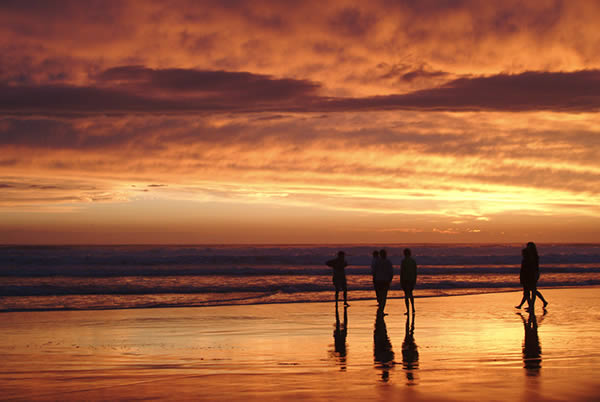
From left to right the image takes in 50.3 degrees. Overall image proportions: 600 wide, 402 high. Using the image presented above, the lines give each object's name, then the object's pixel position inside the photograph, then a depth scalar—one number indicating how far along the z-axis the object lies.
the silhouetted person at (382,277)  17.83
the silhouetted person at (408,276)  18.11
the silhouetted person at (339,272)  20.25
